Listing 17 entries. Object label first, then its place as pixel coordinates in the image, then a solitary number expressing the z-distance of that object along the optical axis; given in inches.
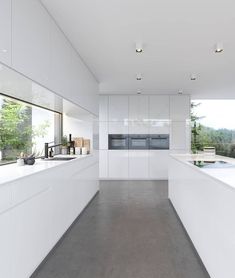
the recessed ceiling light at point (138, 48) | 98.7
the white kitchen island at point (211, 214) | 50.7
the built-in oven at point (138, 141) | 218.8
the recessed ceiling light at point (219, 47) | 99.7
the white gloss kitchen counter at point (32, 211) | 51.9
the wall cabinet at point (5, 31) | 50.3
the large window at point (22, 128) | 90.8
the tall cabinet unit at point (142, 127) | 218.6
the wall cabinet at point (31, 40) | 56.3
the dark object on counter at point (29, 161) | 84.5
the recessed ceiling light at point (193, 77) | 150.2
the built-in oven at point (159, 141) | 219.2
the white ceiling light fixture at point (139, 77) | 148.7
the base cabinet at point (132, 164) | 218.6
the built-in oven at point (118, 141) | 218.8
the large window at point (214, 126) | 237.7
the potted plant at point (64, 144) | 141.1
